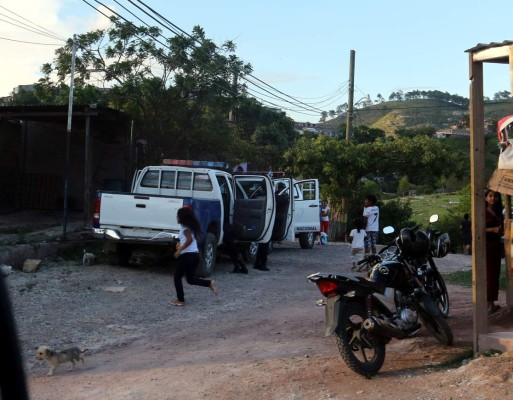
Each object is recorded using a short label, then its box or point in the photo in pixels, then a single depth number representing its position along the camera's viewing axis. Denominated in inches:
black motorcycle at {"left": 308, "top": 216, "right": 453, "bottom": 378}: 242.7
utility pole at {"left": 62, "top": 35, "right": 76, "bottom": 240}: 531.8
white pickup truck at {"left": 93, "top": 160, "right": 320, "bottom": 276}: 465.1
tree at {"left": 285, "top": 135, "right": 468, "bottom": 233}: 1082.7
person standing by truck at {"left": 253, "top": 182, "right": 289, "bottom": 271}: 621.3
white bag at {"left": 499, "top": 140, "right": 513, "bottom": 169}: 263.6
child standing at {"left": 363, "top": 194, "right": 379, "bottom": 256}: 547.5
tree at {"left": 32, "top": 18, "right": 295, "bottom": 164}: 775.7
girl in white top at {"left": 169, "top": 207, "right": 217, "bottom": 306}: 385.4
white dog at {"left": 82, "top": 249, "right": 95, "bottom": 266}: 498.6
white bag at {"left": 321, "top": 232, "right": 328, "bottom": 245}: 840.3
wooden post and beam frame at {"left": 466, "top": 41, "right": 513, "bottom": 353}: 248.5
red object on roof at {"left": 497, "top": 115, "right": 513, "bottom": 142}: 287.7
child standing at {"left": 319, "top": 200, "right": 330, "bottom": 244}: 876.6
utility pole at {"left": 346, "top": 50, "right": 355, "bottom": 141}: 1131.9
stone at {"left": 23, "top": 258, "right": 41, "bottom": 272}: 454.0
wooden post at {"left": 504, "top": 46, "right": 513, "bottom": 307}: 295.7
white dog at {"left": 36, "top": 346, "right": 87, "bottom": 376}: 255.8
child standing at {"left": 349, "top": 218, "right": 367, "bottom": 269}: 546.6
